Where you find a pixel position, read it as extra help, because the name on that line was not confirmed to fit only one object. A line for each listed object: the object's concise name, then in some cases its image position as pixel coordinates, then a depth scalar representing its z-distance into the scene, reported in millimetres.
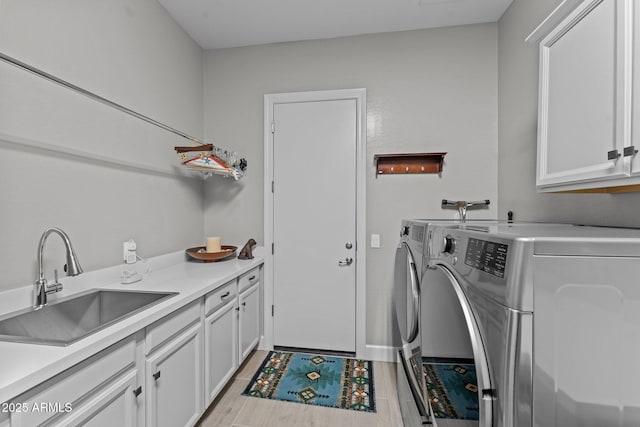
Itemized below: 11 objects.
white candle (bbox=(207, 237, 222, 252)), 2467
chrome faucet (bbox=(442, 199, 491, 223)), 2337
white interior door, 2635
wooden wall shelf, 2533
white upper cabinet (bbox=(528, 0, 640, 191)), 979
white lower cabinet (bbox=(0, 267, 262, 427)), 902
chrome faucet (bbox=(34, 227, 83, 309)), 1242
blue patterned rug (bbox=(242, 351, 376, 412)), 2062
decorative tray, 2352
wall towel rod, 1052
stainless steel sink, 1179
